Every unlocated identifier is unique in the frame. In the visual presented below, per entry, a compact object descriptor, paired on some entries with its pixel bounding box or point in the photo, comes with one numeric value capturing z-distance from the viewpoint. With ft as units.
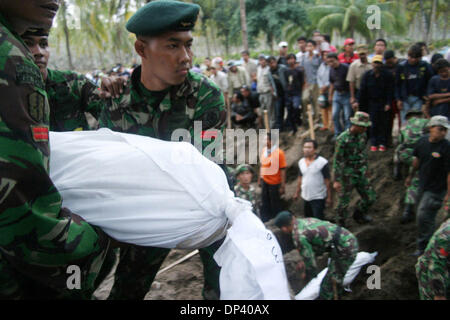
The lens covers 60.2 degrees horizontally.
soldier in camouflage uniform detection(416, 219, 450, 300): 10.62
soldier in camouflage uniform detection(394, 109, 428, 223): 18.52
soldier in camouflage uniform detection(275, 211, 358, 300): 16.01
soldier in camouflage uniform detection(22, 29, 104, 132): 8.13
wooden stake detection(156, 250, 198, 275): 15.30
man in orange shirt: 22.88
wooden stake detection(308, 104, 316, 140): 26.23
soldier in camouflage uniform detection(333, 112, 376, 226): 19.79
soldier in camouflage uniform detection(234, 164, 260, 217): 20.35
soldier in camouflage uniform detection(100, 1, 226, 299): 6.09
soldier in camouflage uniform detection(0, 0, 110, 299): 3.40
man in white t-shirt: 20.71
